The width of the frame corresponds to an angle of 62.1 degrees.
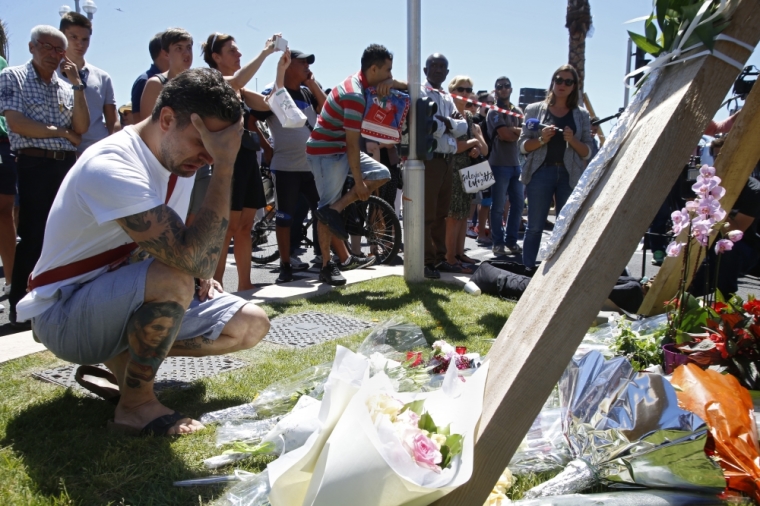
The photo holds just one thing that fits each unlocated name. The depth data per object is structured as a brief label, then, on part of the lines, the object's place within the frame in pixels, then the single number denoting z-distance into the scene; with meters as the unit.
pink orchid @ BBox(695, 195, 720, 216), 2.70
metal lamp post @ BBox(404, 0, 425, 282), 5.56
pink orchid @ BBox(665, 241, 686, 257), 3.07
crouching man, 2.29
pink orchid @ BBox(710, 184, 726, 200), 2.70
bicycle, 6.26
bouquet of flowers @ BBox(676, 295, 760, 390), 2.51
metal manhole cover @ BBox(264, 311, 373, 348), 3.79
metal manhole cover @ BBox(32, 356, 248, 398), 3.03
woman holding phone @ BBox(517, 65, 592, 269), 5.58
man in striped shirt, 5.21
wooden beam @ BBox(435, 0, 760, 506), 1.41
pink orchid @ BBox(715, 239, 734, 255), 2.77
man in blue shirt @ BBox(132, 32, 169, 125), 4.64
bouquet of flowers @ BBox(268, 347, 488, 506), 1.42
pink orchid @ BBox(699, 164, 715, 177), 2.71
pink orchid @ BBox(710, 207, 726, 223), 2.70
